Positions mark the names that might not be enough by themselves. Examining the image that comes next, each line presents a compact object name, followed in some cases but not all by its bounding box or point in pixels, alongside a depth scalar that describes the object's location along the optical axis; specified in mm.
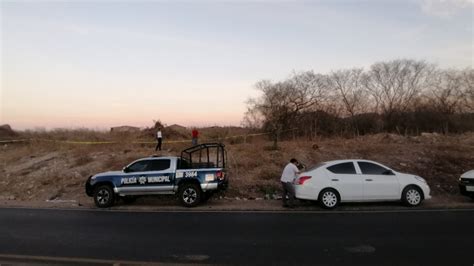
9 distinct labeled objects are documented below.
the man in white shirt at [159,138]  27967
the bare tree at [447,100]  48250
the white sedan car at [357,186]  14602
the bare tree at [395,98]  49188
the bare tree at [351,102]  49241
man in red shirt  25634
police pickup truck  15898
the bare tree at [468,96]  48519
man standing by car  15273
